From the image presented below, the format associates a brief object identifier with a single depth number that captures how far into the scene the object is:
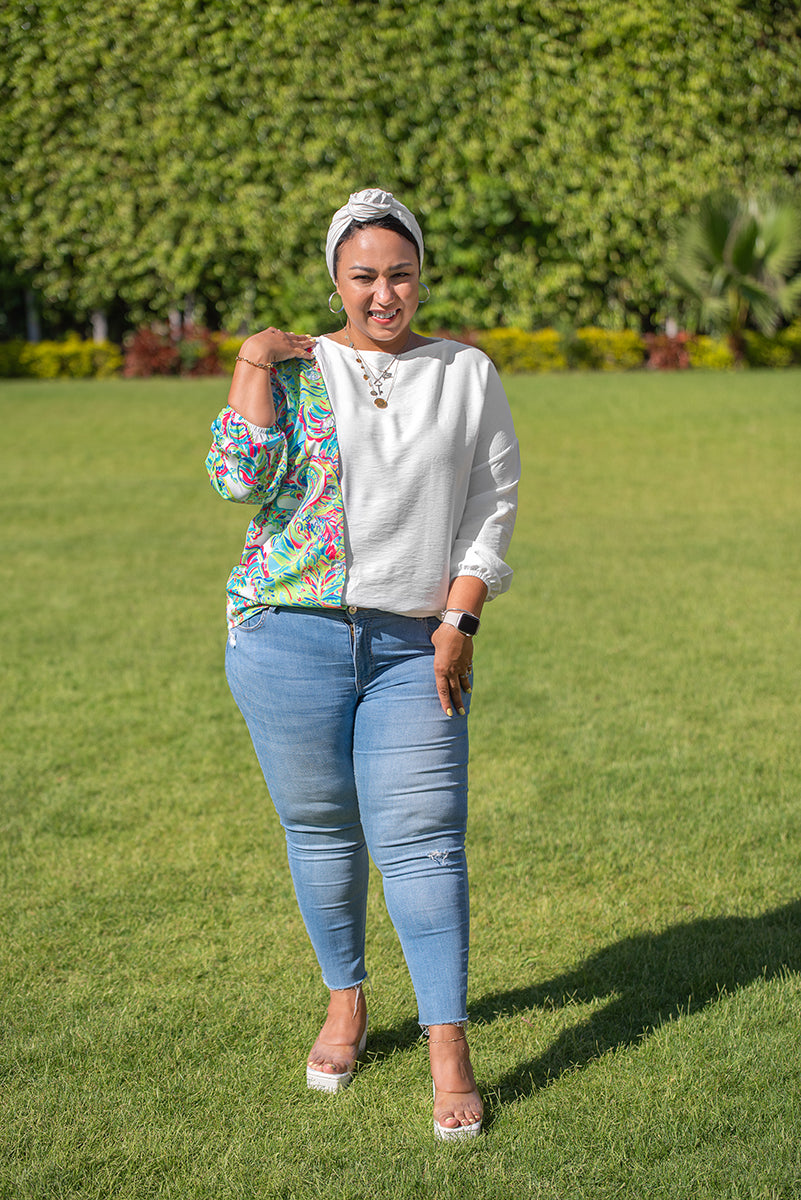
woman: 2.42
